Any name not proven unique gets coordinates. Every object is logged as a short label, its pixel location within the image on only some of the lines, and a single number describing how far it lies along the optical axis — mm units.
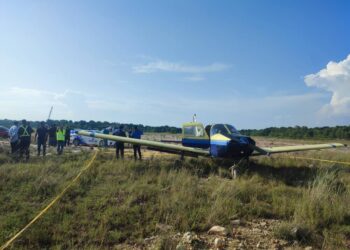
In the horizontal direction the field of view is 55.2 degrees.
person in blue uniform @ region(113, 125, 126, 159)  17438
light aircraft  13922
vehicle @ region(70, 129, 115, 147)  29750
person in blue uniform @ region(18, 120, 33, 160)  16422
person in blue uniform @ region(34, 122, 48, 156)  18491
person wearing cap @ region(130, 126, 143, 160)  18641
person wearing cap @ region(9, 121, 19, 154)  16859
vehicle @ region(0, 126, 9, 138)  37062
